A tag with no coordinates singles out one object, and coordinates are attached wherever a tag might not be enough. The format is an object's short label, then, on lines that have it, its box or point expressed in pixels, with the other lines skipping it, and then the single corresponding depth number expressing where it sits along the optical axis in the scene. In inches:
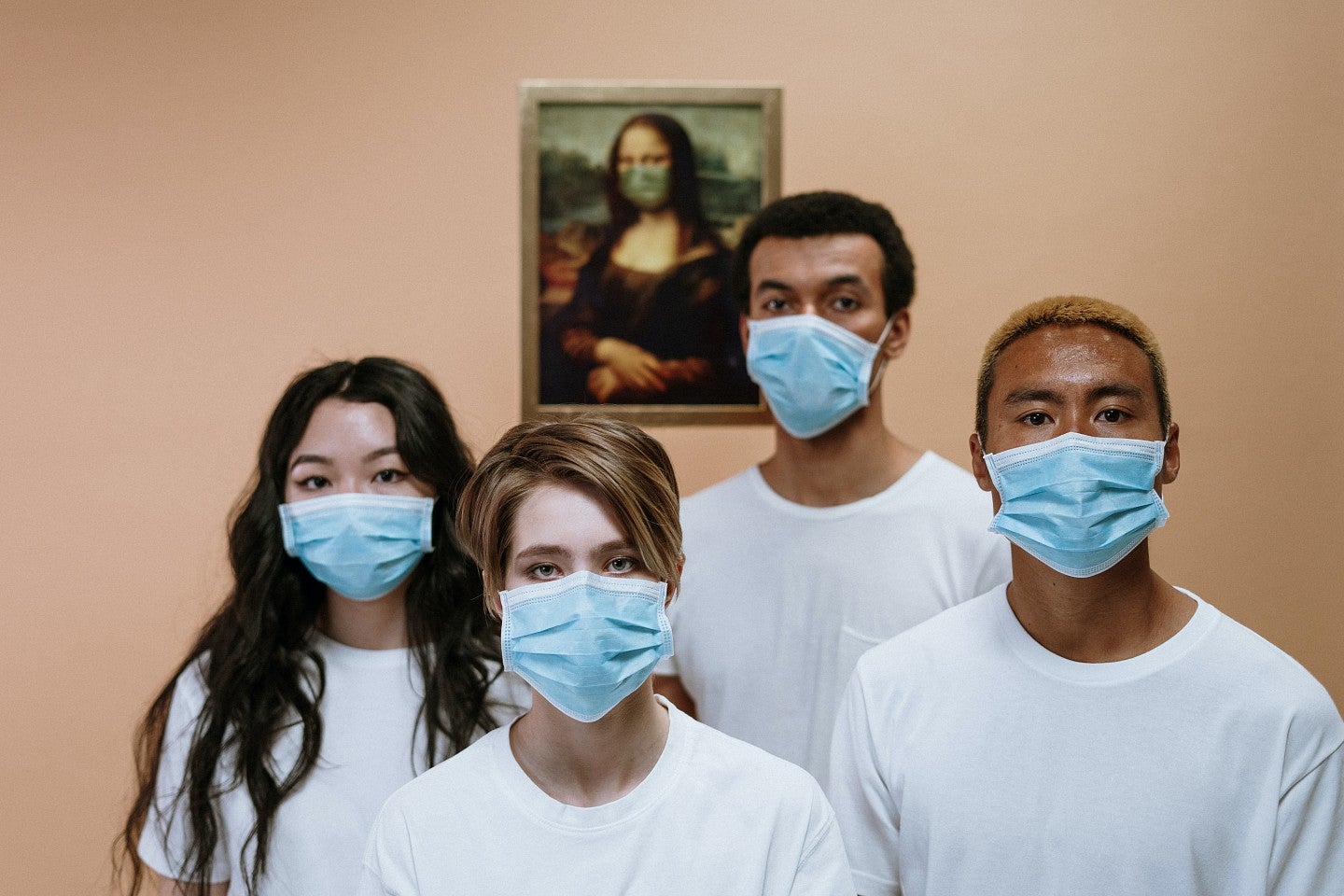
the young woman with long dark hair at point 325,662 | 83.7
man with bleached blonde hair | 68.0
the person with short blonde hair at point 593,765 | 67.9
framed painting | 122.9
